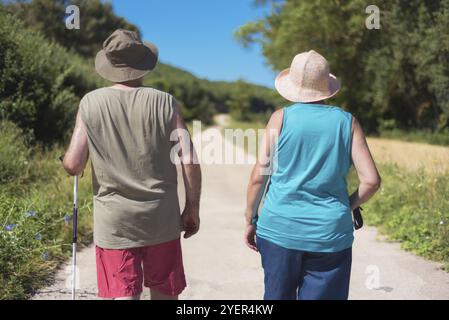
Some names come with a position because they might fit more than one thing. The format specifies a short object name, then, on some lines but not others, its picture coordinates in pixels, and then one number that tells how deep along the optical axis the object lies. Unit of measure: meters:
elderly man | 2.75
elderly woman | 2.59
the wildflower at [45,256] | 4.72
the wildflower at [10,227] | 4.60
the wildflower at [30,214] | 5.01
